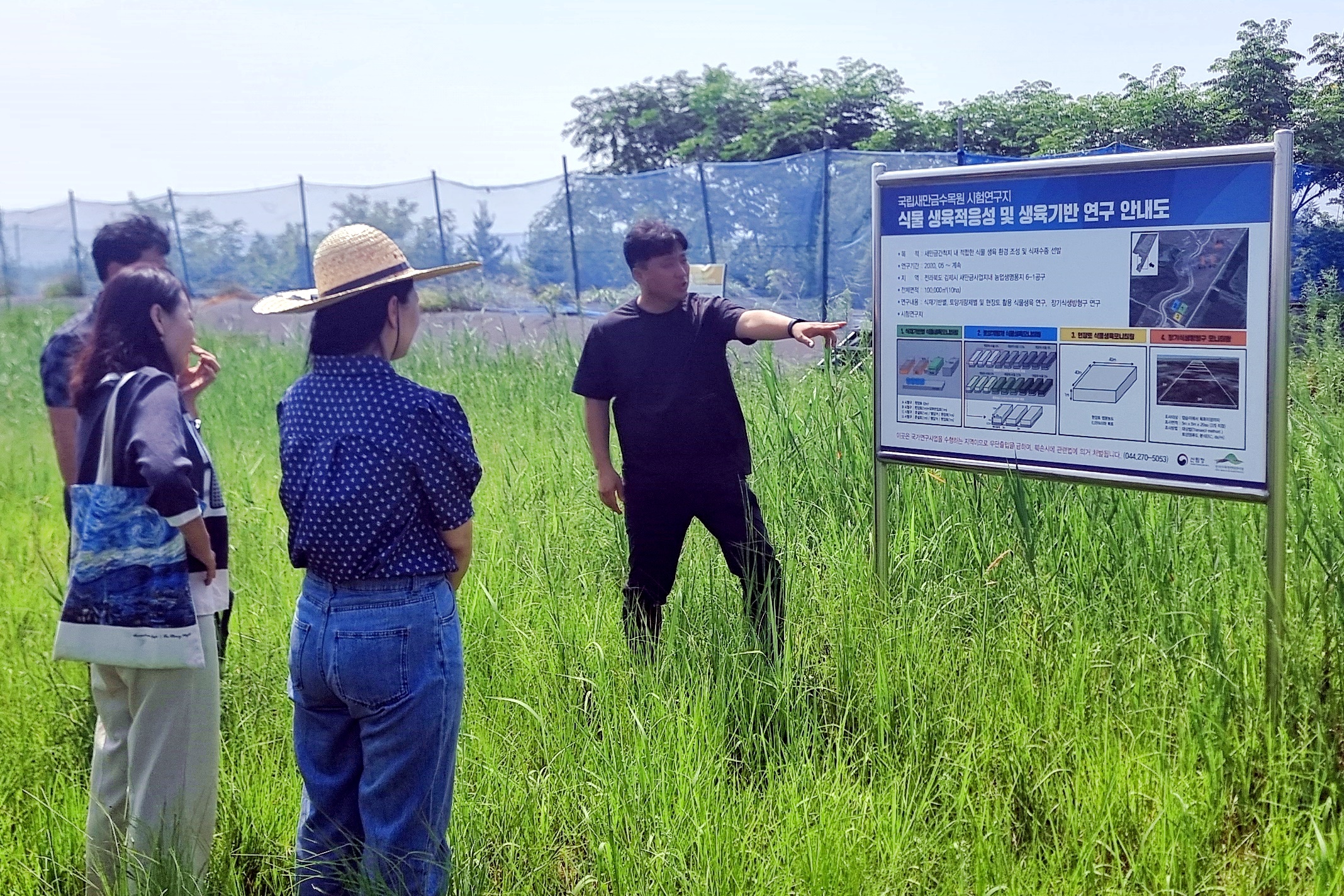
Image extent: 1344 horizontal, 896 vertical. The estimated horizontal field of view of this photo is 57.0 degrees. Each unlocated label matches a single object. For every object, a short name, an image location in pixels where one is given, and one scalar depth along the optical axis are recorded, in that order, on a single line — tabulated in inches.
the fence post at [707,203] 508.1
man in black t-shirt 165.6
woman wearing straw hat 103.8
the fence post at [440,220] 668.7
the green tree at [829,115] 877.2
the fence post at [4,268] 964.6
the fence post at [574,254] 577.3
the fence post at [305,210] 749.9
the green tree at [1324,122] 421.1
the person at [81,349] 155.8
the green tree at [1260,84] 583.2
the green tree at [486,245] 628.7
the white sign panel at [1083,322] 130.8
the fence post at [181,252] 798.4
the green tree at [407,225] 674.2
